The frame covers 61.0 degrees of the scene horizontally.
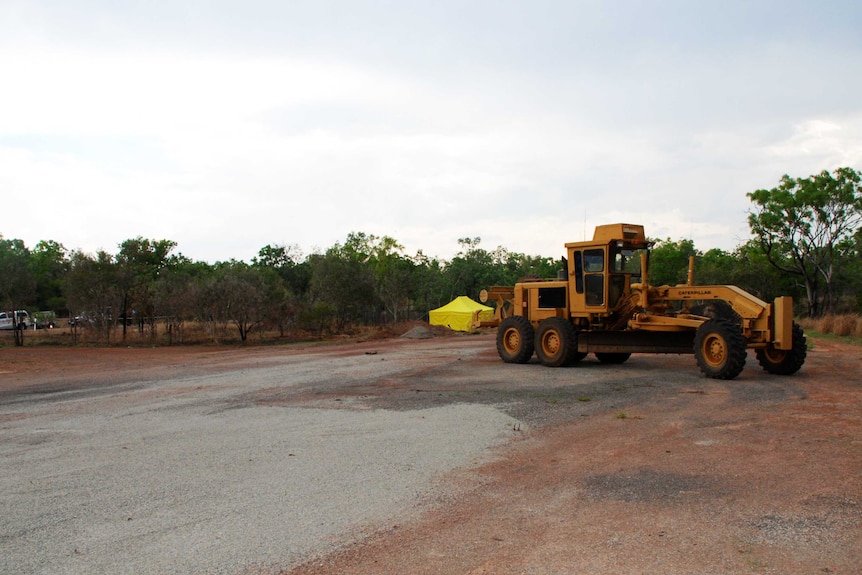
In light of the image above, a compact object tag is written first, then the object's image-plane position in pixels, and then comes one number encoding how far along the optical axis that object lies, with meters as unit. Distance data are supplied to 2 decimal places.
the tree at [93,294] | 36.66
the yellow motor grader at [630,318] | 14.81
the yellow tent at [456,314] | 44.84
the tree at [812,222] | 44.16
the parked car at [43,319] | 52.98
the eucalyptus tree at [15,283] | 38.12
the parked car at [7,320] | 47.10
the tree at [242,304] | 36.09
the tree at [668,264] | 68.50
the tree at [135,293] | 36.91
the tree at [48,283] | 69.31
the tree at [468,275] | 61.69
